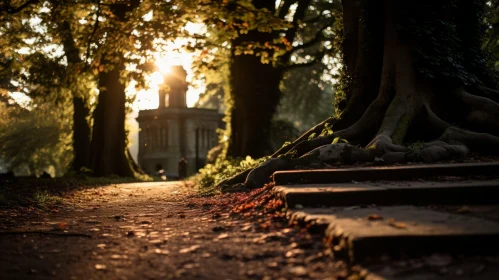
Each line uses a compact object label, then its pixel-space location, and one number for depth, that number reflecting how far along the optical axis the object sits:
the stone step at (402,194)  4.55
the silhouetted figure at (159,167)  51.28
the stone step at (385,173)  5.66
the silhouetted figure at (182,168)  35.02
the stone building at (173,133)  55.19
